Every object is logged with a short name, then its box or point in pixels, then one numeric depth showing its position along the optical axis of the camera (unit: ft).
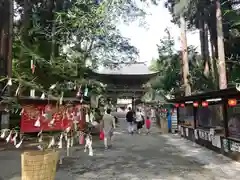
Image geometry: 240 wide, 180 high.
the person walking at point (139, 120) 45.01
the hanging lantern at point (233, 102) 20.59
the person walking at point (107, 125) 28.14
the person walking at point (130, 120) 43.32
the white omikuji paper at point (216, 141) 24.57
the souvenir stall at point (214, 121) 21.76
